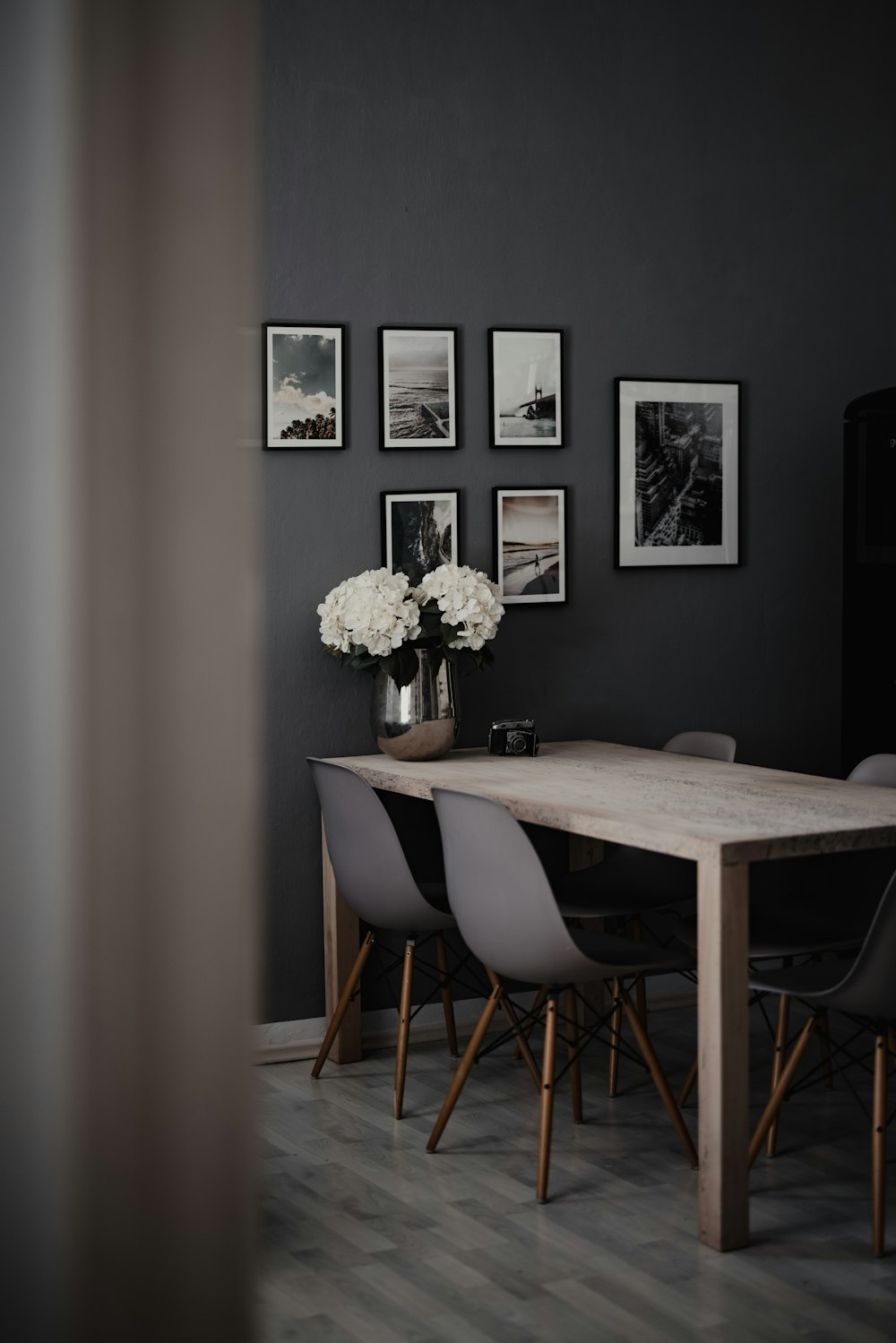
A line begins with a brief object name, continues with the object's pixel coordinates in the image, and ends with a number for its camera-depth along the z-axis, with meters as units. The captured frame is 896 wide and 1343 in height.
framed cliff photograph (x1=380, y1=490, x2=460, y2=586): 4.32
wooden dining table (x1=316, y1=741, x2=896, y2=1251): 2.77
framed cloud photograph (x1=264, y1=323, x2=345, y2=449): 4.17
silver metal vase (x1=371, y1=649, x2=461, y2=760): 3.99
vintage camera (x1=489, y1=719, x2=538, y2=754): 4.18
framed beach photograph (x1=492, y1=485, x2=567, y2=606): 4.47
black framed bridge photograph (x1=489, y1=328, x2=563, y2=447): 4.45
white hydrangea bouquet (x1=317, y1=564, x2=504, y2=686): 3.89
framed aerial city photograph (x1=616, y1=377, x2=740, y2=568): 4.65
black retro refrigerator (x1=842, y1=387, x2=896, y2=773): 4.62
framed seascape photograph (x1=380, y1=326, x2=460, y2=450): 4.31
